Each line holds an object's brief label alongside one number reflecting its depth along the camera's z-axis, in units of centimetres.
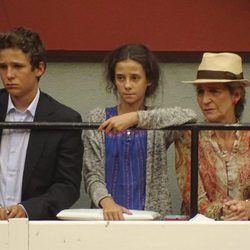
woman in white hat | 1223
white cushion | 1183
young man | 1210
